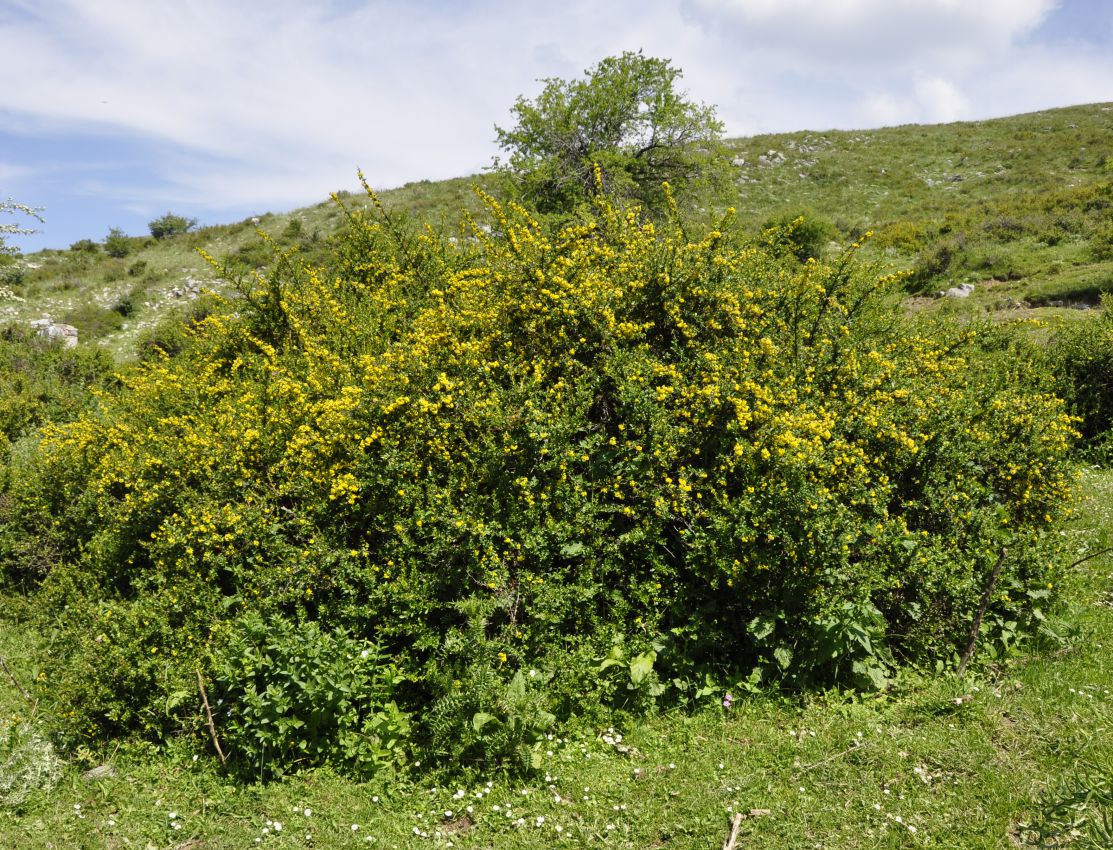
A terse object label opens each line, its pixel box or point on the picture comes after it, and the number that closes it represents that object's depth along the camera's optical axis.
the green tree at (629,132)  17.28
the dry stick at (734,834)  3.04
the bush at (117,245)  27.64
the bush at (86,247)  28.25
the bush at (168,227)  30.45
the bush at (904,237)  21.48
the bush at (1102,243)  17.25
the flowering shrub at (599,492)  4.25
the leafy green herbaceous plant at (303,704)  3.84
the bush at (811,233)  19.29
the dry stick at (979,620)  3.90
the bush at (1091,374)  8.66
